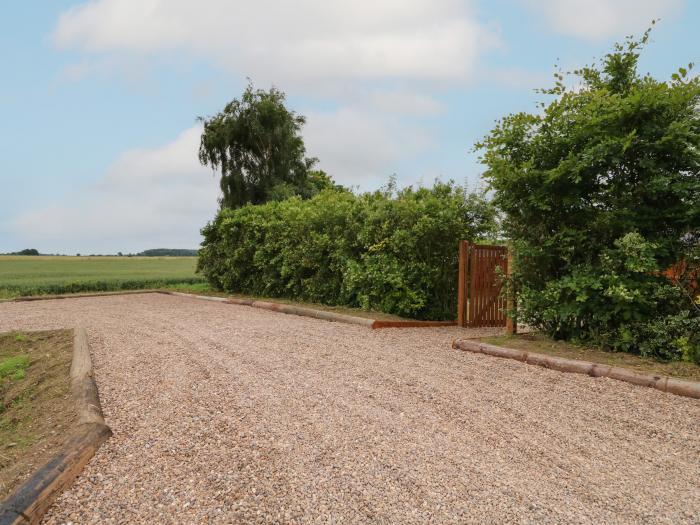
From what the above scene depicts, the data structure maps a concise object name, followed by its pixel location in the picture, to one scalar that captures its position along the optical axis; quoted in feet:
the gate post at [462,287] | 32.94
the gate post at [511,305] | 27.27
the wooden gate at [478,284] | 33.35
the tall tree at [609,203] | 22.04
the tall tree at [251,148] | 101.24
